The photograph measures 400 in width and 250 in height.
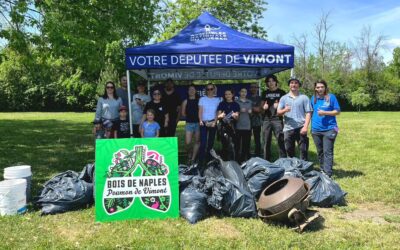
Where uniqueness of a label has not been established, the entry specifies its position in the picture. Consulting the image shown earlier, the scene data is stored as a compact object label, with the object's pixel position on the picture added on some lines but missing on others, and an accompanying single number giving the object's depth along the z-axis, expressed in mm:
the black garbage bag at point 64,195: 5648
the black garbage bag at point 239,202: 5367
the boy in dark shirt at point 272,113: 8047
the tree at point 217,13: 25328
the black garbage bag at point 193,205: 5270
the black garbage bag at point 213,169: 6157
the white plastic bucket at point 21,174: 5934
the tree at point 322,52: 51388
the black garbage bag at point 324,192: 5883
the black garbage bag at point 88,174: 6133
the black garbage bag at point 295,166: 6204
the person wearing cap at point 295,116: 7315
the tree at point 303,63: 47769
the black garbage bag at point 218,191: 5368
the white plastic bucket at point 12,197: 5426
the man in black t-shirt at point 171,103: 8477
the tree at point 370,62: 41819
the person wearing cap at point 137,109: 8594
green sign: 5316
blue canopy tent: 7512
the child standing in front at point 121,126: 8281
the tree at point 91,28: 10758
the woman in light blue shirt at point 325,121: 7266
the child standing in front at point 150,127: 7635
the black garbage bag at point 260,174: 5766
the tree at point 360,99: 37406
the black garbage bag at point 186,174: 5805
